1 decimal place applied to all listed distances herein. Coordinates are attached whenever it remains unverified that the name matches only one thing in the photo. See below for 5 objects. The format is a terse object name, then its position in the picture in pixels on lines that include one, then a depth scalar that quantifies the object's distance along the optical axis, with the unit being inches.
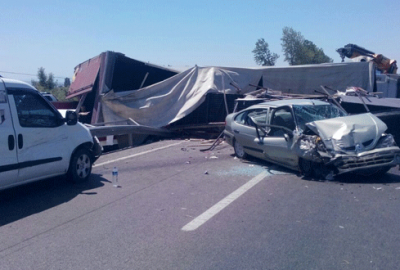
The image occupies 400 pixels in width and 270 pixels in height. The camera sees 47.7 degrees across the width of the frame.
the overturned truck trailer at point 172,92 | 661.3
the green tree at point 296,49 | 2223.2
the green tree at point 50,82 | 1904.2
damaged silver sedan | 325.7
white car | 288.8
